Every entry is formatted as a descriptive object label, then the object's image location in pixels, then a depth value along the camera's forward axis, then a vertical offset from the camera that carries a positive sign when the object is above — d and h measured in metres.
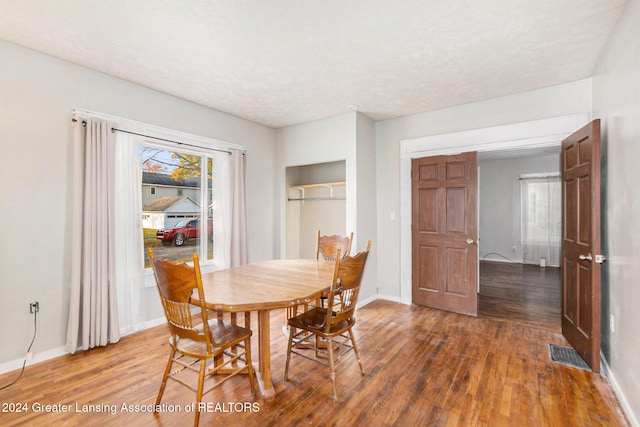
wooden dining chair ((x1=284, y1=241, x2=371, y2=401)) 2.07 -0.76
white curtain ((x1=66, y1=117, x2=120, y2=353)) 2.73 -0.28
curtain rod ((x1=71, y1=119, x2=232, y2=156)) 2.82 +0.87
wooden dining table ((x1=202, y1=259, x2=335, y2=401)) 1.81 -0.53
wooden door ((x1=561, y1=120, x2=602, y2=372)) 2.38 -0.24
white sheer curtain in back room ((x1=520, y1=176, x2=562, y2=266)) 6.70 -0.13
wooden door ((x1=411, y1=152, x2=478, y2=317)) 3.78 -0.24
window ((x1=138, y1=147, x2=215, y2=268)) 3.51 +0.12
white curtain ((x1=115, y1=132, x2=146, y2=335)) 3.10 -0.24
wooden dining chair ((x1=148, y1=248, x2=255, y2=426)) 1.73 -0.71
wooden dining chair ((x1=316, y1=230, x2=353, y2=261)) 3.38 -0.35
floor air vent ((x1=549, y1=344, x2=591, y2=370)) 2.56 -1.28
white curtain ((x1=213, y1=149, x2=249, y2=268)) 4.11 +0.01
